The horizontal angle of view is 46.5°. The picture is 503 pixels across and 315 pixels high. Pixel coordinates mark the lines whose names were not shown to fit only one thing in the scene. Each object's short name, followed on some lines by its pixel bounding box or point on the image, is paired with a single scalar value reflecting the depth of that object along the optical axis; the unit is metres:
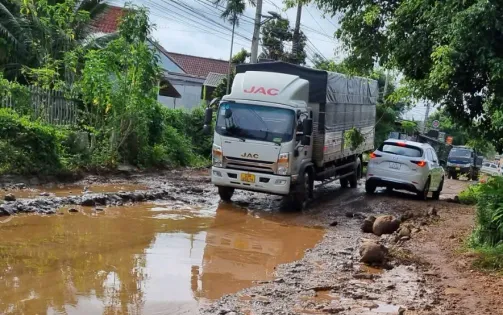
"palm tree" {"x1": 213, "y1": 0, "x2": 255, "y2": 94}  30.62
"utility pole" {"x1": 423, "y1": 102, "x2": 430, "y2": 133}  56.39
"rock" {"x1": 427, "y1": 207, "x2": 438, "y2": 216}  14.25
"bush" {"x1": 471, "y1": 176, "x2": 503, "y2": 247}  9.16
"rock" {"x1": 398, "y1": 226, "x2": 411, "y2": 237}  11.38
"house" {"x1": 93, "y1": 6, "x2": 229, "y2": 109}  34.59
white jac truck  13.12
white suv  16.22
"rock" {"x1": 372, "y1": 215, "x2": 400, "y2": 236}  11.77
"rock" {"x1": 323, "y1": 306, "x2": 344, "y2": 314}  6.34
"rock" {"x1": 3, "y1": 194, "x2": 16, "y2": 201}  11.20
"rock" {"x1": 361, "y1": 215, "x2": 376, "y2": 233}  12.05
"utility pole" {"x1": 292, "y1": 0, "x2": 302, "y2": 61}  29.81
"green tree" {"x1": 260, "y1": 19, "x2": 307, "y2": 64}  41.00
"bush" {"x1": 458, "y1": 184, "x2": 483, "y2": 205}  17.88
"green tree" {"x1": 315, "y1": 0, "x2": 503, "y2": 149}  8.64
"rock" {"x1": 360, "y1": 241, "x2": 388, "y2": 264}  8.95
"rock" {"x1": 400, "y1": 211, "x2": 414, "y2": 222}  13.65
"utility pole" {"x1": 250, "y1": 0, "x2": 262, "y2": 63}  25.00
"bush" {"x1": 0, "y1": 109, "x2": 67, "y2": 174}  14.12
